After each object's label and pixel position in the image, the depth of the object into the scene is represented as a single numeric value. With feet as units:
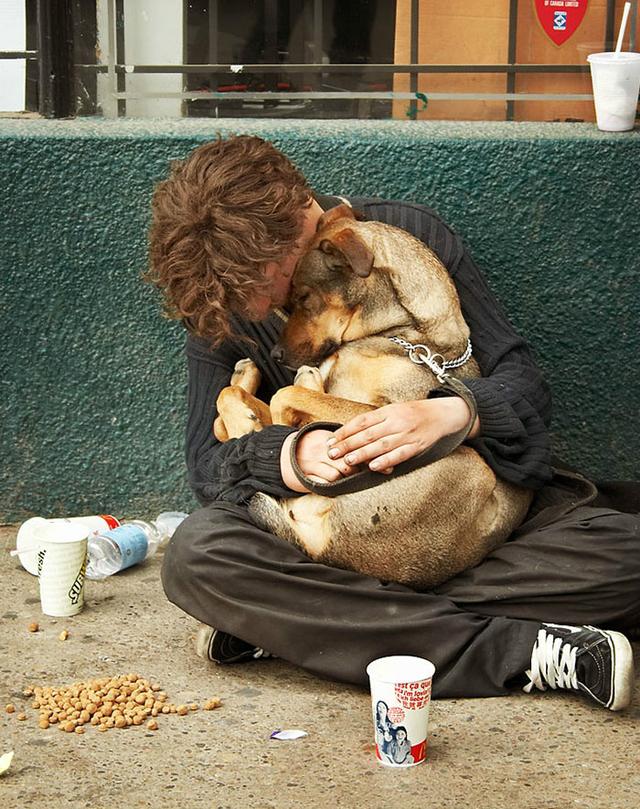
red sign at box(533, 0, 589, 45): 14.60
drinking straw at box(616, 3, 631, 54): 14.14
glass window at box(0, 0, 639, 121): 14.67
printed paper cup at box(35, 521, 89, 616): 12.38
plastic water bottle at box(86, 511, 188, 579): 13.96
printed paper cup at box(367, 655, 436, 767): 9.31
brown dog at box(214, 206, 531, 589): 10.76
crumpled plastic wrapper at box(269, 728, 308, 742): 10.14
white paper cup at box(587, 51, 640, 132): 13.83
